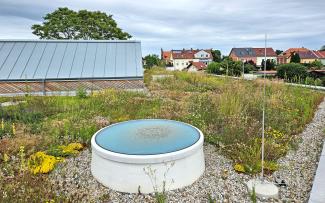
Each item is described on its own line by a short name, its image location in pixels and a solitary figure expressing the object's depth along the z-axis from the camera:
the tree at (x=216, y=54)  54.34
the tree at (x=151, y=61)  30.98
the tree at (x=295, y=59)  32.50
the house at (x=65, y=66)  9.58
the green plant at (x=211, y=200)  2.59
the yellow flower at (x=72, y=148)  3.90
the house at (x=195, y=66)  37.28
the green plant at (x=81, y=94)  8.34
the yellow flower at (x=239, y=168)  3.31
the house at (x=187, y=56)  54.66
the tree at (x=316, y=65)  24.15
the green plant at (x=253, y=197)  2.62
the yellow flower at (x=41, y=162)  3.32
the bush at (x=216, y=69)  19.44
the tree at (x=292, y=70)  13.17
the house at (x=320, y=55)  45.92
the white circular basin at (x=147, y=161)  2.88
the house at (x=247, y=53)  45.34
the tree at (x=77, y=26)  21.69
